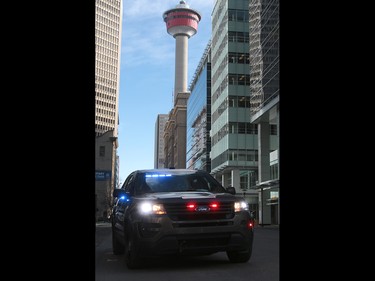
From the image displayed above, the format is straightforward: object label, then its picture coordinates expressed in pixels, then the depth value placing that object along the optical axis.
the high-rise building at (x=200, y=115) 92.38
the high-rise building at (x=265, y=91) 49.22
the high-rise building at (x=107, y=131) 56.53
